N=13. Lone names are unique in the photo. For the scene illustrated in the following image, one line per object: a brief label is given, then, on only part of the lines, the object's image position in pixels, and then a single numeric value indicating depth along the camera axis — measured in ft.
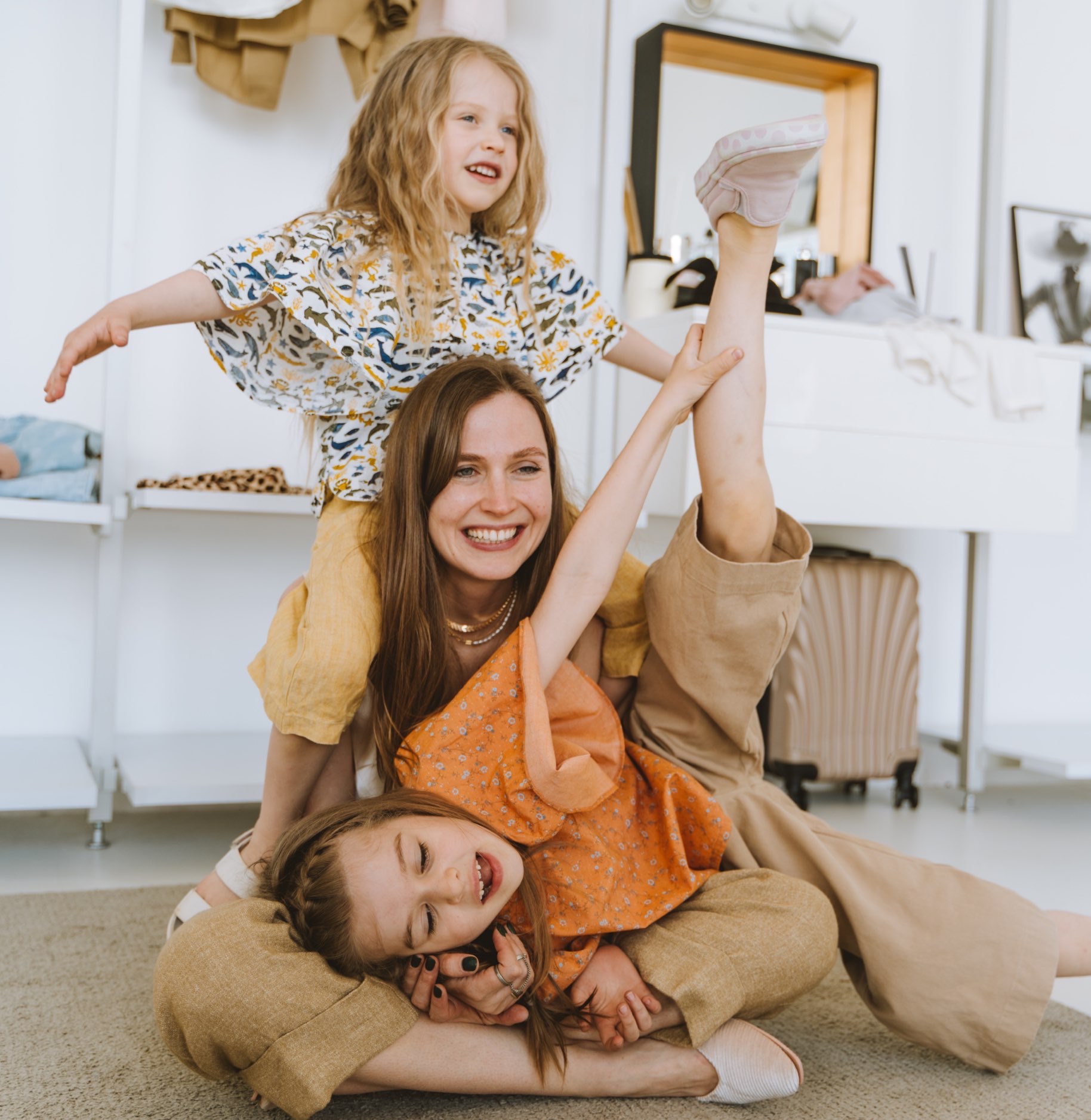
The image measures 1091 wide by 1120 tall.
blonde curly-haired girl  3.83
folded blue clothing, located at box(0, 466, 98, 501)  5.65
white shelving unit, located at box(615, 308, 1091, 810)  6.61
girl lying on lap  3.05
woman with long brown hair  2.90
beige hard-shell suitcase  7.16
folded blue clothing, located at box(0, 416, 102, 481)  5.88
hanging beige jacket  6.21
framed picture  8.64
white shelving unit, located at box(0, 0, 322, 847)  5.53
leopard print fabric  6.10
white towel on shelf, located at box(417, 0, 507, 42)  6.31
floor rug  3.19
